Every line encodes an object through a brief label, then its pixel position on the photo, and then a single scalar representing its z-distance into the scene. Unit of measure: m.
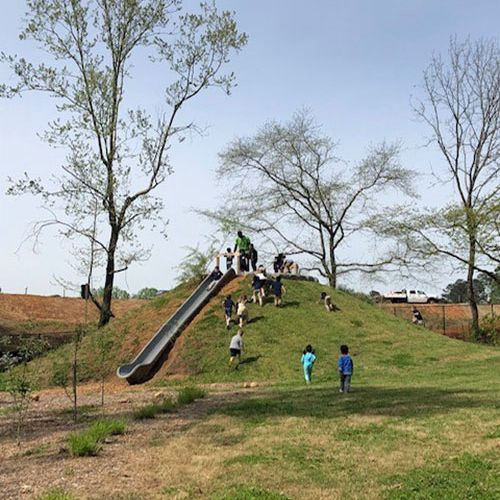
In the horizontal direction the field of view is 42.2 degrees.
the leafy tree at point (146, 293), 56.24
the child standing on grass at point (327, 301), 26.55
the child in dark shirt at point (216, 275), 27.94
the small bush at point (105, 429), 9.99
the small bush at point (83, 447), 9.01
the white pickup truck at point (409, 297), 53.22
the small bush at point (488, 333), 22.65
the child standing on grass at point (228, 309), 23.89
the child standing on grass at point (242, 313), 23.76
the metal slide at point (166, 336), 21.52
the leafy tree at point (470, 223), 26.02
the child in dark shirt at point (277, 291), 25.72
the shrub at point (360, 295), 34.84
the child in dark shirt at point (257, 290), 25.66
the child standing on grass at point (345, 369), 15.34
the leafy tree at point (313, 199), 40.38
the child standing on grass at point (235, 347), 20.77
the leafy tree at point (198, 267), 29.03
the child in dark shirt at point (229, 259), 28.67
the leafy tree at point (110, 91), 27.64
